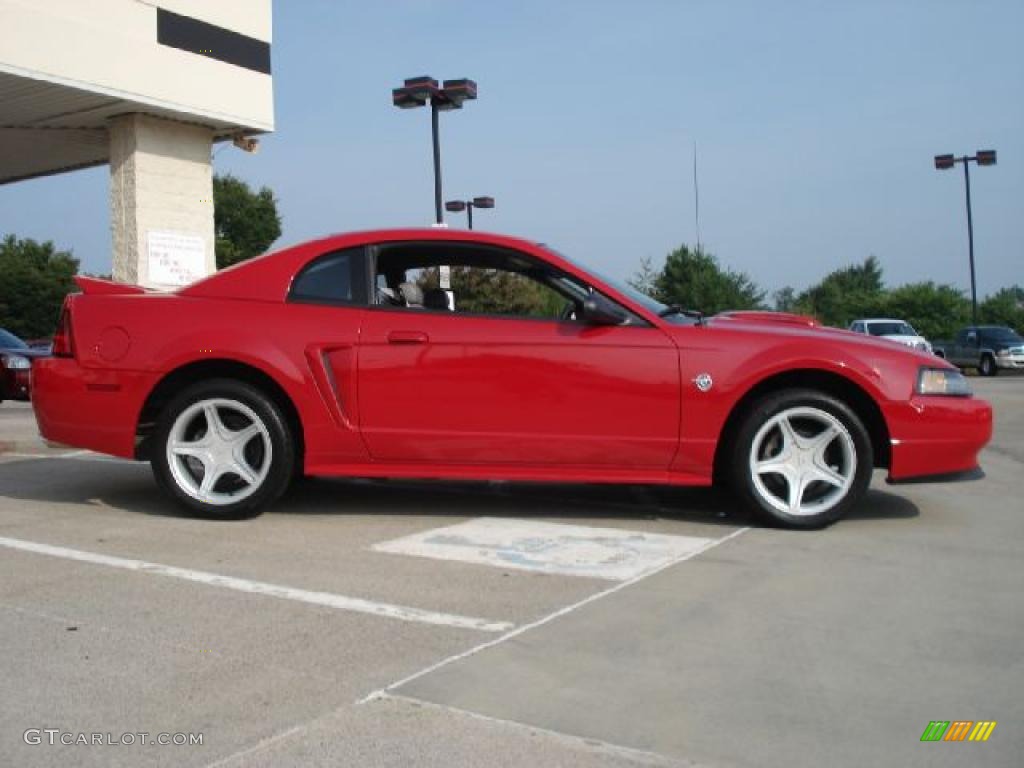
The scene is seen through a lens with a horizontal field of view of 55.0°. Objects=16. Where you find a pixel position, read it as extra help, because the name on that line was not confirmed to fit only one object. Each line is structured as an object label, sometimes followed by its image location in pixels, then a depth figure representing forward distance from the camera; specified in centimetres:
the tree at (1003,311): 4453
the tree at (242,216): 6178
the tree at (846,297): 5256
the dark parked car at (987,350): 2842
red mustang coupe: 486
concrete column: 1648
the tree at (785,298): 6688
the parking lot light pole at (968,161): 3366
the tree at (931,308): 4638
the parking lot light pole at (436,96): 1600
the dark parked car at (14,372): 1304
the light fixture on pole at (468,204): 2573
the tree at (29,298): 4350
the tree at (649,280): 4256
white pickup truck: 2624
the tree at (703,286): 3791
